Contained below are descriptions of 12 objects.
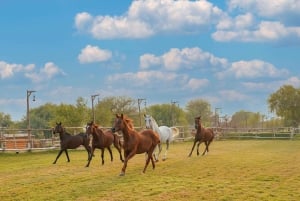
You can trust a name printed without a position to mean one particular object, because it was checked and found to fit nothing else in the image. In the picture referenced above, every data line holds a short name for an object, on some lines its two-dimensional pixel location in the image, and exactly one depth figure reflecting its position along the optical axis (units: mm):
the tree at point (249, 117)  94562
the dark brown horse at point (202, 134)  20766
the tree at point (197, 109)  101625
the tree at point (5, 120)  103206
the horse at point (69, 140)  17922
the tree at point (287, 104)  76125
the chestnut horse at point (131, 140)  12594
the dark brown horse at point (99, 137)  16141
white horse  17422
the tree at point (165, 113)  89850
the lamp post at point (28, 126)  27134
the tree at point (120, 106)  75500
